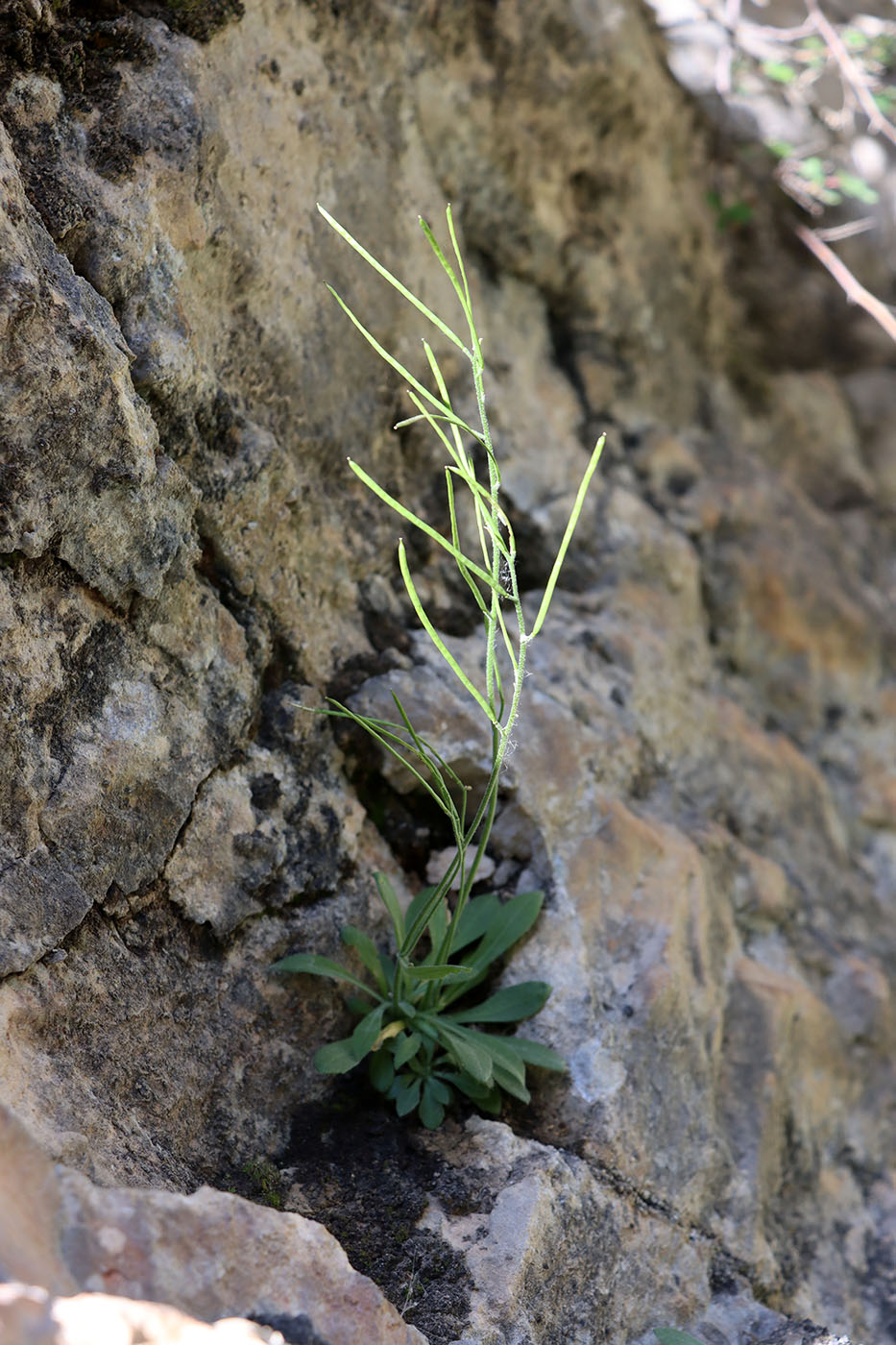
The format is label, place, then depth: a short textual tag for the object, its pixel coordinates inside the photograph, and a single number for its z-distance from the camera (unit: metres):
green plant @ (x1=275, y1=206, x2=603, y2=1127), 1.72
